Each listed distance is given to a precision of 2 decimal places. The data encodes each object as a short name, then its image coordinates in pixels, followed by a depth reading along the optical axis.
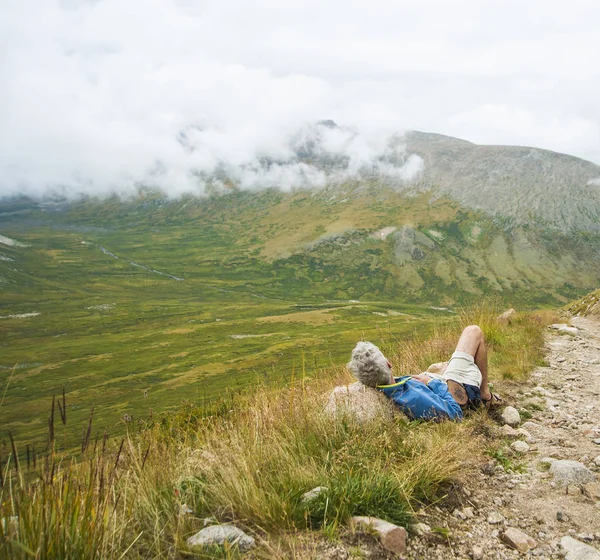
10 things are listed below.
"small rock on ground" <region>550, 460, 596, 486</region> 4.57
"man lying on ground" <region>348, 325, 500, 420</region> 6.09
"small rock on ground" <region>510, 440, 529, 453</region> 5.49
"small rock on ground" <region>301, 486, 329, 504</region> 3.78
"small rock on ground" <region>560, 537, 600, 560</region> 3.36
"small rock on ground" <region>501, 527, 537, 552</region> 3.54
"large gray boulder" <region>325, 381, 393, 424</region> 5.47
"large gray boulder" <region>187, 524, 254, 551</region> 3.31
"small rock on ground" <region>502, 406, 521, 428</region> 6.45
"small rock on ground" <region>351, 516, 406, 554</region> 3.40
